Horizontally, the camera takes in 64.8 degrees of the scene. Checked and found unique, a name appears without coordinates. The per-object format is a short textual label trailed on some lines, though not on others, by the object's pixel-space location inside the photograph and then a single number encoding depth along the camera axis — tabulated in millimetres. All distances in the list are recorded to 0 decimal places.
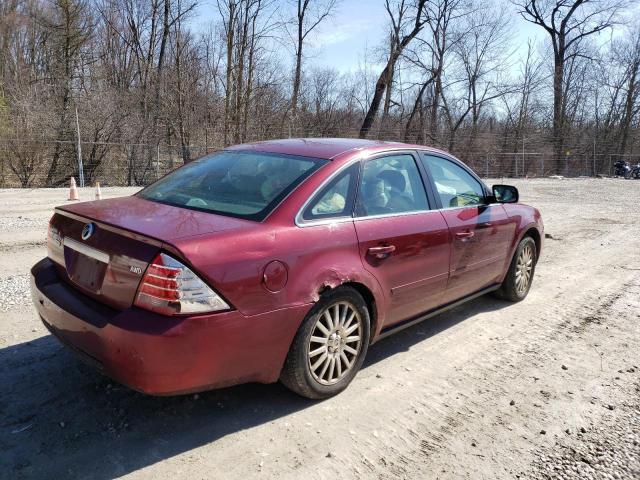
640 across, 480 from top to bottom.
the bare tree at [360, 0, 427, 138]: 28312
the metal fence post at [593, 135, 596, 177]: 33750
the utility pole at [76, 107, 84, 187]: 17188
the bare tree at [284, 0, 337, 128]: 28078
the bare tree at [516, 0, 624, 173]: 35750
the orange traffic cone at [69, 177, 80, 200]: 12730
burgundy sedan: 2514
